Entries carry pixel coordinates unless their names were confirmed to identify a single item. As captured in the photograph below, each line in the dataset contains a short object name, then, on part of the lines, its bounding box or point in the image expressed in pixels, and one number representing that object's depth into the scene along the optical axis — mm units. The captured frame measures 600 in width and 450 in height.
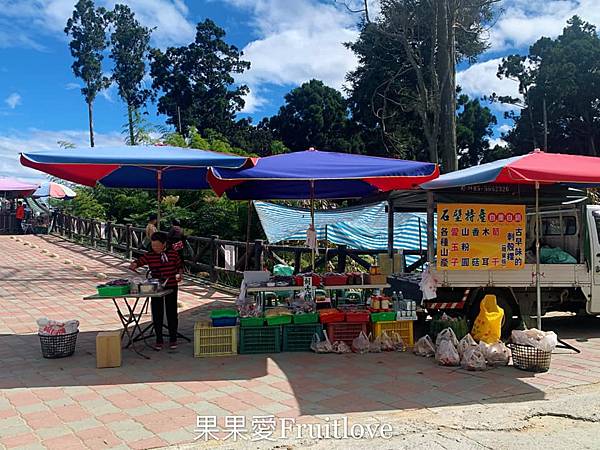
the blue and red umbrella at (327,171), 5832
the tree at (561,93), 27047
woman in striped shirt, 6105
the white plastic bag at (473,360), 5492
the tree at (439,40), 12195
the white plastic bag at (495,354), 5680
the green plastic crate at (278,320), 6113
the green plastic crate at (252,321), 6074
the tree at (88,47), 37250
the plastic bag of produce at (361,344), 6160
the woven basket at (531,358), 5371
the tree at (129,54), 40000
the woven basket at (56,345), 5758
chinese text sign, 6402
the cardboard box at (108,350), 5461
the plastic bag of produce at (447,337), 5849
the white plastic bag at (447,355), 5625
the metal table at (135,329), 5644
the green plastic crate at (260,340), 6094
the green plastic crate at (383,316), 6281
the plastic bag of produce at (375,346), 6160
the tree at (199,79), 39469
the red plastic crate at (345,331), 6270
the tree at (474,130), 30688
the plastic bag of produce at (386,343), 6215
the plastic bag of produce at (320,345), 6113
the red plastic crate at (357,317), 6238
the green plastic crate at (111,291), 5629
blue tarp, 10039
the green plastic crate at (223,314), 6077
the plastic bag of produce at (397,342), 6262
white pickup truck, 6602
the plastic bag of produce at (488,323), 6043
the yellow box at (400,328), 6320
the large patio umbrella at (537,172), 5281
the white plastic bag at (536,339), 5406
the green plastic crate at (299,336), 6195
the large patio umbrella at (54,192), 21391
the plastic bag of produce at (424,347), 6012
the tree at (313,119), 32844
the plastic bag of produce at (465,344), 5703
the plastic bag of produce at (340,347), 6129
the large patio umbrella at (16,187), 22648
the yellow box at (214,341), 5957
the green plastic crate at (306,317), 6199
